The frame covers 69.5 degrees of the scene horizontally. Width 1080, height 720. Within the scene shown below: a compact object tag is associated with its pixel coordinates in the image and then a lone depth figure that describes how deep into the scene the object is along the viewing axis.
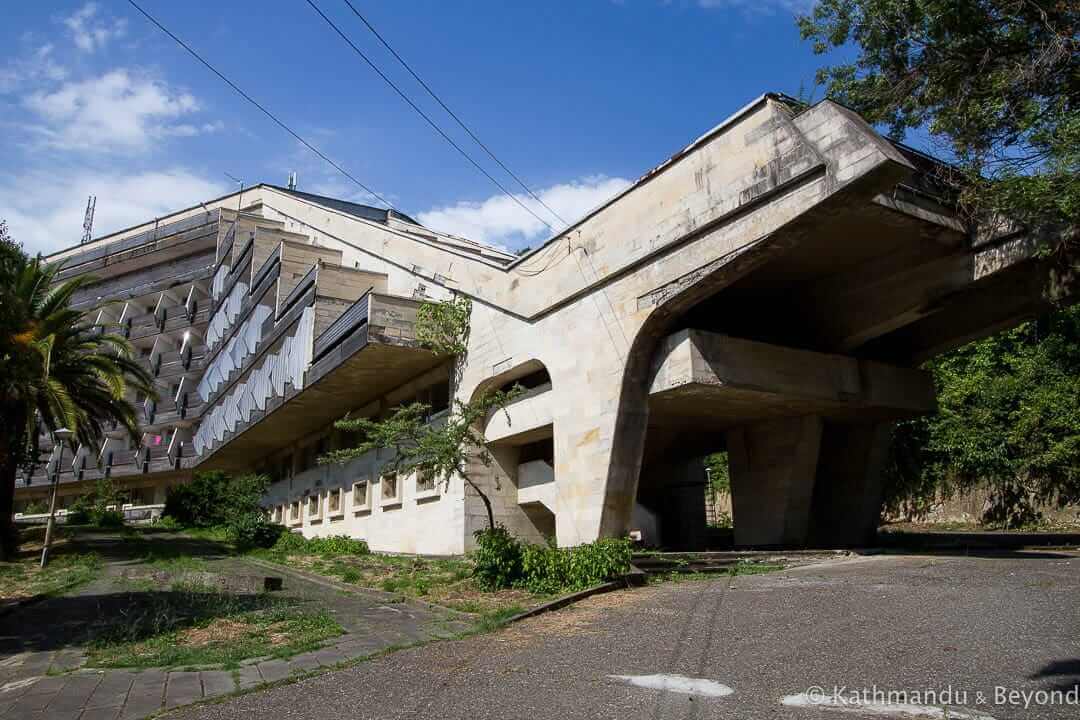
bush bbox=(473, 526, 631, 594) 11.61
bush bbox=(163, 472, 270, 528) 30.97
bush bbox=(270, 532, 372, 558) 21.89
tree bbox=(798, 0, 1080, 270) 11.02
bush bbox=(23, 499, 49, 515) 46.50
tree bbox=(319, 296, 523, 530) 13.81
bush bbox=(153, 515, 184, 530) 31.44
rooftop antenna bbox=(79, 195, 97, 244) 65.48
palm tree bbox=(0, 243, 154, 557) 17.06
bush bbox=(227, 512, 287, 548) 23.91
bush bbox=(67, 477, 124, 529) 32.03
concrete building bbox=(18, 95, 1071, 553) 13.40
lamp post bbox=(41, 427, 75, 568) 17.20
